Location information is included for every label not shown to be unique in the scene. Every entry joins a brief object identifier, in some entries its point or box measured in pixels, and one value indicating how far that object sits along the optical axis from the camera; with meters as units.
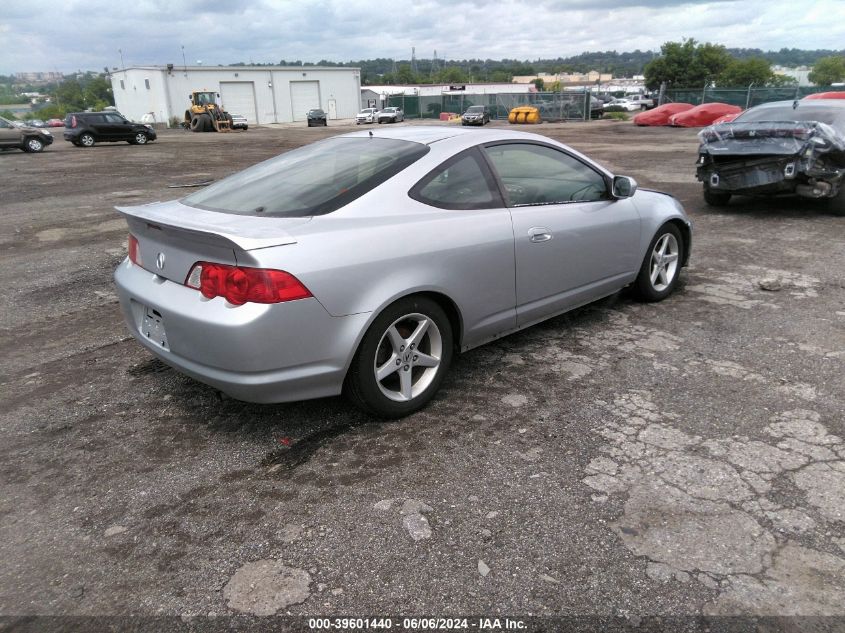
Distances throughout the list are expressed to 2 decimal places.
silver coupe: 2.88
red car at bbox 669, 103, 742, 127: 28.92
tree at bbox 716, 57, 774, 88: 66.07
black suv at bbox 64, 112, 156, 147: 28.14
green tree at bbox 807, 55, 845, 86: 92.44
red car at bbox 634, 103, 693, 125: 31.98
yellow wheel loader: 42.78
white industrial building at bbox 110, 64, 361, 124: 60.41
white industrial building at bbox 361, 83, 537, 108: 89.59
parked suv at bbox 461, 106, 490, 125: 41.97
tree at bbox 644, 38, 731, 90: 64.69
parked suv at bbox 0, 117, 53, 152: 24.14
